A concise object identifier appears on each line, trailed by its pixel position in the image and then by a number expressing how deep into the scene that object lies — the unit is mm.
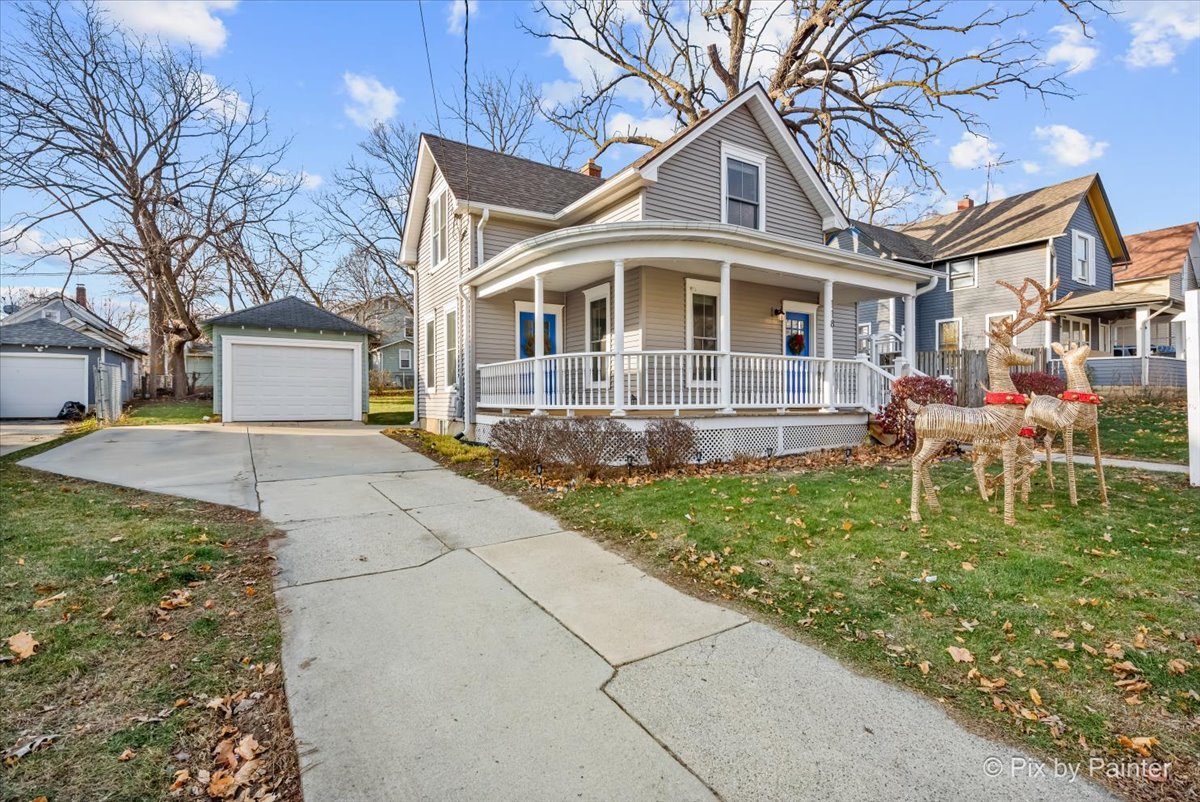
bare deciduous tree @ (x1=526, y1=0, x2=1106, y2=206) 18344
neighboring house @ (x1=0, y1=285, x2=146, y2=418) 18969
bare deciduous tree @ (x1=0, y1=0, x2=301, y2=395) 20125
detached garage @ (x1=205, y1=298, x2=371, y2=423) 15762
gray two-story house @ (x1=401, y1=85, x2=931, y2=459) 8836
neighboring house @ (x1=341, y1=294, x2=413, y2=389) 39812
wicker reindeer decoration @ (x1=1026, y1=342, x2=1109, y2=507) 4891
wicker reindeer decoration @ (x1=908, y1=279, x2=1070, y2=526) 4836
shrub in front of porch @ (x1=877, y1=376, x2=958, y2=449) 9453
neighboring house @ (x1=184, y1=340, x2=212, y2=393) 41594
